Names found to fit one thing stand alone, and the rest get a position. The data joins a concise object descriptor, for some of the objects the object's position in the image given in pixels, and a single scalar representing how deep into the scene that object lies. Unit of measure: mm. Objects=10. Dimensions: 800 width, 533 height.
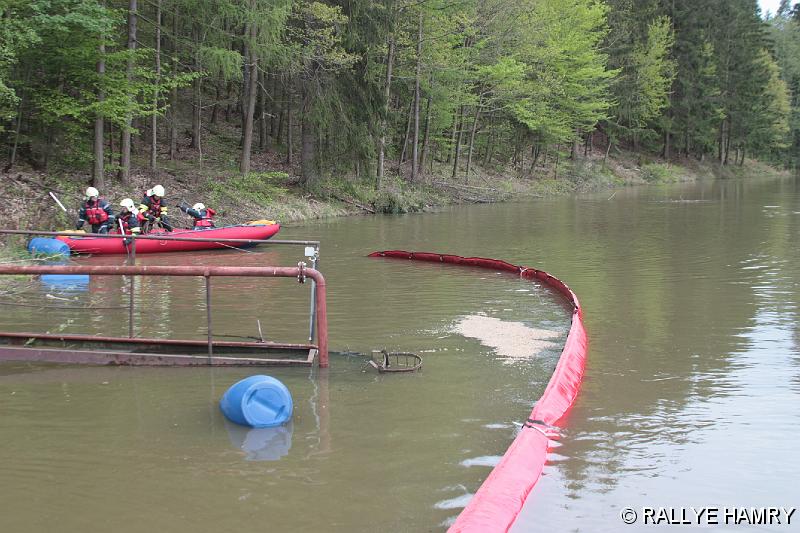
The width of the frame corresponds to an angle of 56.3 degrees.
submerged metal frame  7258
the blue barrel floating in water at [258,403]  6273
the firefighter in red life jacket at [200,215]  18984
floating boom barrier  4457
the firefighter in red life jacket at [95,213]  16984
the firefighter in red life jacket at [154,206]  18109
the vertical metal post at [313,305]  8172
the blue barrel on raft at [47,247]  15703
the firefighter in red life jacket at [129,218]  16906
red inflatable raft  16891
